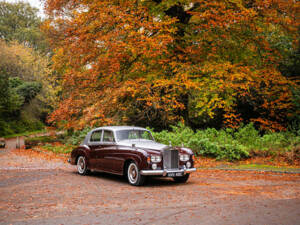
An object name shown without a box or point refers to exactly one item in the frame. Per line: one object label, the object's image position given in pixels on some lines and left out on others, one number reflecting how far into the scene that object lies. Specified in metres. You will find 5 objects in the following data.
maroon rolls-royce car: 9.78
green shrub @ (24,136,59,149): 26.59
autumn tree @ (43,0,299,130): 16.30
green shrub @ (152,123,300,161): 15.23
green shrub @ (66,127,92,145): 25.05
